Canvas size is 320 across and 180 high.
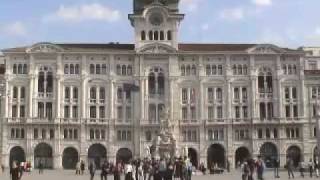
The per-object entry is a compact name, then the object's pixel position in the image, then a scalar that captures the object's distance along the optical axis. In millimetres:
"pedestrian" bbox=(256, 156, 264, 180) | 40806
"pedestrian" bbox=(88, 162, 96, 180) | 43922
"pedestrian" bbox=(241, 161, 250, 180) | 37097
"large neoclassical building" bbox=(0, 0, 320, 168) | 84000
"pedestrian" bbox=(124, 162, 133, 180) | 34156
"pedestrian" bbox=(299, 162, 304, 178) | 50906
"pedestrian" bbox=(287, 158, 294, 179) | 47156
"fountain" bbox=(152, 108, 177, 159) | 73250
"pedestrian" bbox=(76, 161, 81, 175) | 63050
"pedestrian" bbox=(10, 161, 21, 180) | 30125
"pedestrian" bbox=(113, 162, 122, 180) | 35219
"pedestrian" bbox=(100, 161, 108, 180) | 40209
